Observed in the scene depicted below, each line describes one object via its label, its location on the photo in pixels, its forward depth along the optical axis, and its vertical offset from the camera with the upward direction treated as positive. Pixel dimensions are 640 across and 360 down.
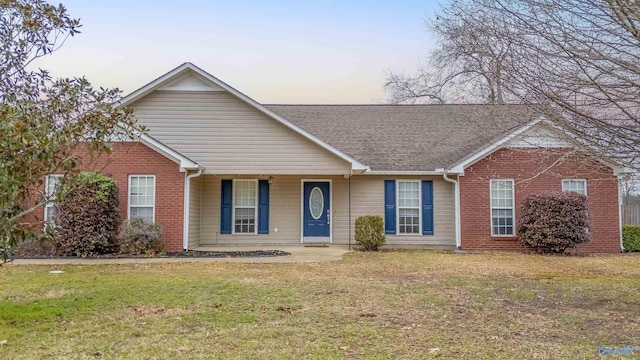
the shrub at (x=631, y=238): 15.98 -0.79
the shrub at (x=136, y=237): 13.17 -0.57
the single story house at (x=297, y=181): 14.28 +1.12
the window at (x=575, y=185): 15.87 +0.97
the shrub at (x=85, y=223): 12.80 -0.20
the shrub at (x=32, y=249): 12.90 -0.88
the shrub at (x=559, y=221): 14.12 -0.19
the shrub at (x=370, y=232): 14.90 -0.52
